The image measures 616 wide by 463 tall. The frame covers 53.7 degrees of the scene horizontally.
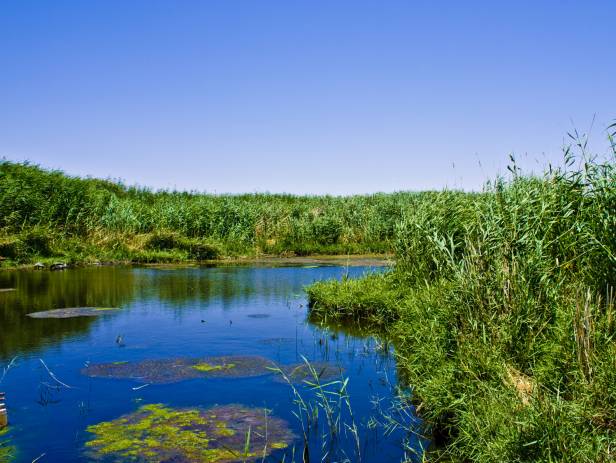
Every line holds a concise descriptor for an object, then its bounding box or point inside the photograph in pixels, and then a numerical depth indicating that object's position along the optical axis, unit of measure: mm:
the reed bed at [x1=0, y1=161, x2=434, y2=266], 21656
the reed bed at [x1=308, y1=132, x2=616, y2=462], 4902
